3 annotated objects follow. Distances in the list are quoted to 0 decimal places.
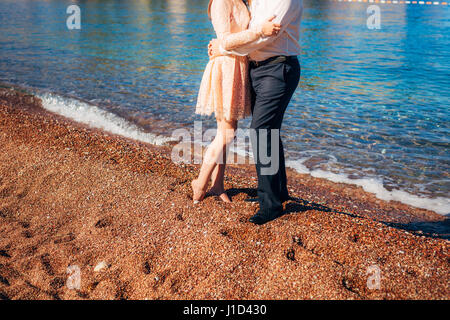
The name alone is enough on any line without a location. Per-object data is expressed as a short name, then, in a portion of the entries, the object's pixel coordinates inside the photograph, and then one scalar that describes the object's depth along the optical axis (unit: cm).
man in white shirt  302
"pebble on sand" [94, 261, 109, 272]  316
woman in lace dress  313
